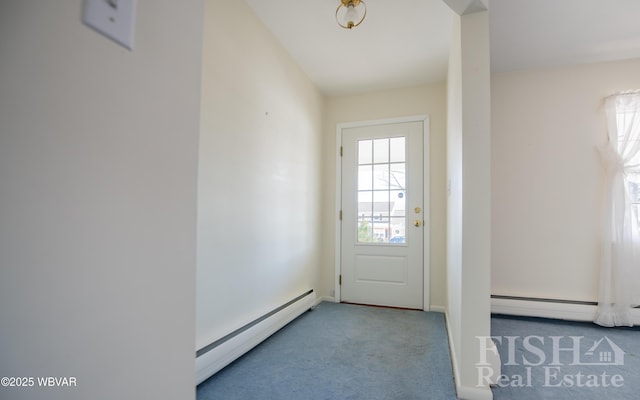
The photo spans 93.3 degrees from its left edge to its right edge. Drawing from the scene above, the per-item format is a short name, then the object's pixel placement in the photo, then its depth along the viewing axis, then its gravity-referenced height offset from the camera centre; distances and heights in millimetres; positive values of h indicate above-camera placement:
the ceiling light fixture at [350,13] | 2096 +1420
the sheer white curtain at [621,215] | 2717 -33
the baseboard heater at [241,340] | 1712 -902
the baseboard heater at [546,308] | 2836 -939
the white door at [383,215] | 3354 -77
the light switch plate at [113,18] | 386 +250
